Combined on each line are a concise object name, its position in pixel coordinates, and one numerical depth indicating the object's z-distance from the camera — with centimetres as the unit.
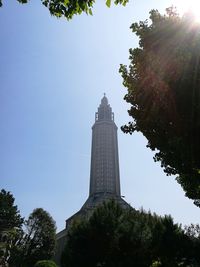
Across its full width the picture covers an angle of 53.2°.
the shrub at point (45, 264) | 2253
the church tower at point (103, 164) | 6610
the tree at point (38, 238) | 3123
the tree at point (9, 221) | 3152
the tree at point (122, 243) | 1803
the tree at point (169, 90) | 773
